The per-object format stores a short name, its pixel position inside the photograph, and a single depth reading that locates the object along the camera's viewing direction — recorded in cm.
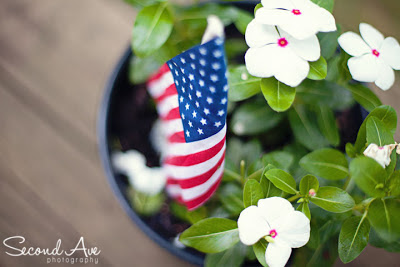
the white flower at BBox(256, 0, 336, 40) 52
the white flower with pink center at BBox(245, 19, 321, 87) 54
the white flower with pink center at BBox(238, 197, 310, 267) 52
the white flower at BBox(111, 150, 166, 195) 94
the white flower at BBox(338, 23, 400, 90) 58
